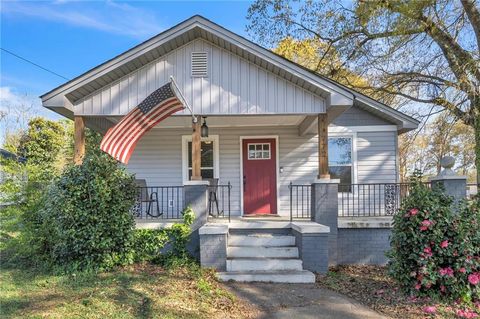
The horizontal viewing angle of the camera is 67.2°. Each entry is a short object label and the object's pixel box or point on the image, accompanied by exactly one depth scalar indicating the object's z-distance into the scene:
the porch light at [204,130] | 8.45
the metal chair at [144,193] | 9.09
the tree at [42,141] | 20.61
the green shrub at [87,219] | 6.54
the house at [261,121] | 7.38
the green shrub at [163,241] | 7.12
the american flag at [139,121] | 6.37
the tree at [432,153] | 21.58
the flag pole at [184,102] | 6.87
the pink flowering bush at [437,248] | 5.23
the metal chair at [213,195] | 9.63
